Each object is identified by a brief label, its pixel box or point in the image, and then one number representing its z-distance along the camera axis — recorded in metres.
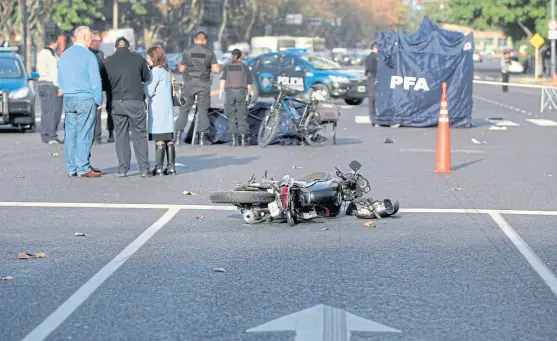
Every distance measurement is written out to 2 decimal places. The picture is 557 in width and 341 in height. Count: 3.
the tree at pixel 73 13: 92.56
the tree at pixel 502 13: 81.31
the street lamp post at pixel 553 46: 63.55
